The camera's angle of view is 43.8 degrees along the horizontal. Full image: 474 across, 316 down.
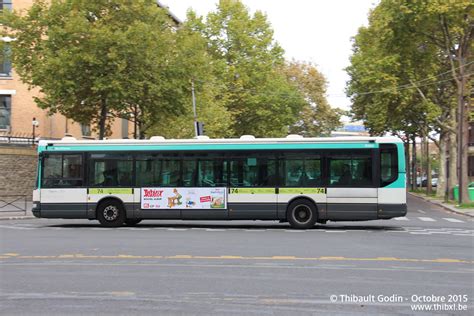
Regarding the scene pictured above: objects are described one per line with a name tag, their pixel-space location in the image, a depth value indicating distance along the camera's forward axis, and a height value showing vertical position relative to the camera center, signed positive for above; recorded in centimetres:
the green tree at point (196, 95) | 3044 +514
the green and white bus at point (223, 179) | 1839 -14
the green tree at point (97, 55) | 2738 +578
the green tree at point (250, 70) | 5353 +961
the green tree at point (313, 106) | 6725 +782
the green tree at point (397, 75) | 3731 +677
